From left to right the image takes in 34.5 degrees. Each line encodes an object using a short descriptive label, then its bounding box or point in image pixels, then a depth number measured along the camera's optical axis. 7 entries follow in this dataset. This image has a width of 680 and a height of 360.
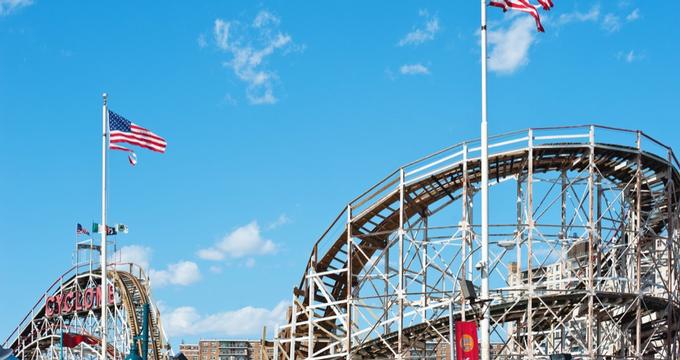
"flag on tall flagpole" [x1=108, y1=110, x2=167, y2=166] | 47.44
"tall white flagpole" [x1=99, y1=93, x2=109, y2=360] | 48.58
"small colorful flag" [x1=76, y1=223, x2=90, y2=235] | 75.50
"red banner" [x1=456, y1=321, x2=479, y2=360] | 30.11
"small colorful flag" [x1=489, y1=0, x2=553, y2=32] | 34.41
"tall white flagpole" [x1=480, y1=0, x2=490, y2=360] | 32.44
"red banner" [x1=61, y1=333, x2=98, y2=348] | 57.98
